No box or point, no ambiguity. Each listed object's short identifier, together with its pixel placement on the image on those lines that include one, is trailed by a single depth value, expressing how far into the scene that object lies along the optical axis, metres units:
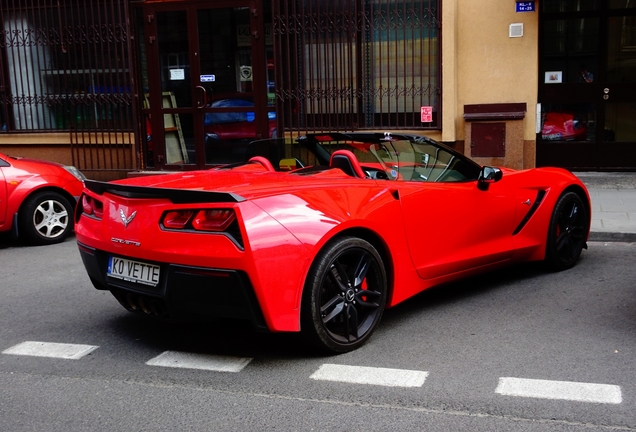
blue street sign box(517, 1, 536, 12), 10.97
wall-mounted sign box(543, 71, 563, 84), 11.36
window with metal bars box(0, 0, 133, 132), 12.59
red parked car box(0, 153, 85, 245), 8.16
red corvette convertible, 4.02
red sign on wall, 11.58
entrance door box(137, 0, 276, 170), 12.18
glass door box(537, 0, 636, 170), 11.16
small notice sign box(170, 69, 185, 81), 12.44
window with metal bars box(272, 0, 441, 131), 11.47
